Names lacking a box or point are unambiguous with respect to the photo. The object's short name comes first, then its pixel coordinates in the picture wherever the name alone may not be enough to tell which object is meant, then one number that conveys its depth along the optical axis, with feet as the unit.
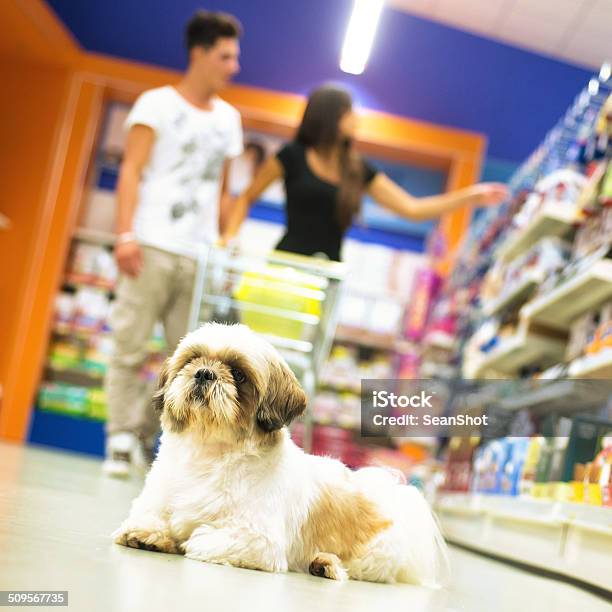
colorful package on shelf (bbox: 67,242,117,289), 27.91
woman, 14.47
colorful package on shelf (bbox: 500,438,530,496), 12.97
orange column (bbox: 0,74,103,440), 26.84
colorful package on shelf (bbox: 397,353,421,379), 26.05
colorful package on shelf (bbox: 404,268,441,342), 26.20
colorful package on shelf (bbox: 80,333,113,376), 27.78
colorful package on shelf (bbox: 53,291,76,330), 27.73
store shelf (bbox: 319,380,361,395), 27.48
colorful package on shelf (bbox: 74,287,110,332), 27.78
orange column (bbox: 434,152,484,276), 28.25
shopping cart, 13.01
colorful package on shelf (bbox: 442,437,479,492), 16.63
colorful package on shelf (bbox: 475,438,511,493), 13.93
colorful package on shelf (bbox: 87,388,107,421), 27.63
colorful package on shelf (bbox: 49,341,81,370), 27.73
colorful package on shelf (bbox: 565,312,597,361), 13.38
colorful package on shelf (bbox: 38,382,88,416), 27.48
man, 14.26
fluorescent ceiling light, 16.31
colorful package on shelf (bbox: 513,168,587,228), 15.24
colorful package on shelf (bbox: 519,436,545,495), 12.29
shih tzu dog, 6.46
